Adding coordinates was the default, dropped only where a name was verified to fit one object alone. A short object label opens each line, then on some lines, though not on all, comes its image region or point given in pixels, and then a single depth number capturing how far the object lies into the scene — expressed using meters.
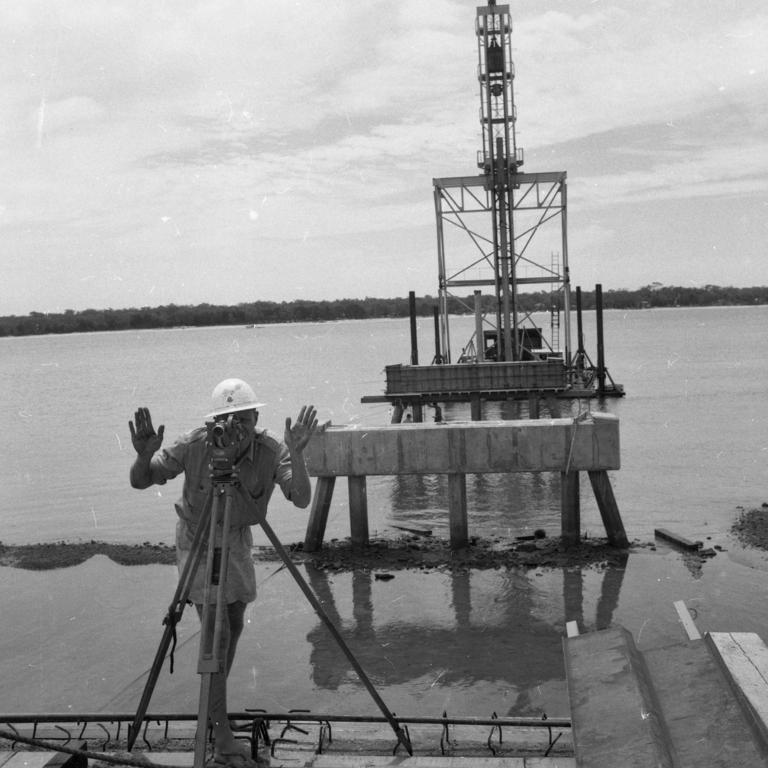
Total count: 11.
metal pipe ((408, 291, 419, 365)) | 37.56
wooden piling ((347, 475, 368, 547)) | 12.77
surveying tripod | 4.50
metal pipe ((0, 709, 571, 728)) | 5.18
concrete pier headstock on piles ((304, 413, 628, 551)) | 11.90
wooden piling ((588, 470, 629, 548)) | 12.39
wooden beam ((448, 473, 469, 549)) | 12.57
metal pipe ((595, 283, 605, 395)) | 39.80
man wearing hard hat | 4.95
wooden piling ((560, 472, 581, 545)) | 12.38
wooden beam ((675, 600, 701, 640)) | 5.45
